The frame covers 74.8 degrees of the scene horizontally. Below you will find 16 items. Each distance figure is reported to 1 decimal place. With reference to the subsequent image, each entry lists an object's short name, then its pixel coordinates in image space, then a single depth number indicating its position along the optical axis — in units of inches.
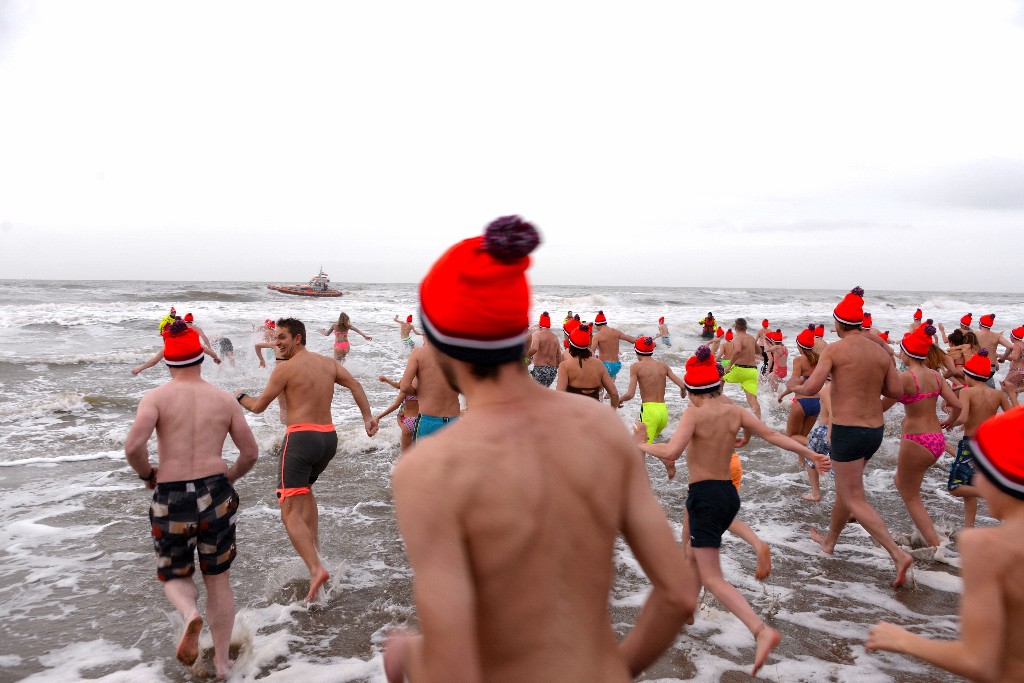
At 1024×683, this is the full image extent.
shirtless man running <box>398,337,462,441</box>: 245.8
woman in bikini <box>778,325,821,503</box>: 293.9
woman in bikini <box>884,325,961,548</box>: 224.7
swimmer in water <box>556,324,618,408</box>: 294.3
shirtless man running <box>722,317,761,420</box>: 456.1
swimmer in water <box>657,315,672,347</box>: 752.3
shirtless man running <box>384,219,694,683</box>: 51.0
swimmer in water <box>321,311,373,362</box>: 553.9
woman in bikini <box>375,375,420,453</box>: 295.7
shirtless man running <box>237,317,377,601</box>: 209.0
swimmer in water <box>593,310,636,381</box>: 428.8
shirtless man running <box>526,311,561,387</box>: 384.8
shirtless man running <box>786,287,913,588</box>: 213.0
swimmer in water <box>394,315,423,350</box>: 702.2
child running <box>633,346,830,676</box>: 173.2
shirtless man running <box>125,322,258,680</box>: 153.9
